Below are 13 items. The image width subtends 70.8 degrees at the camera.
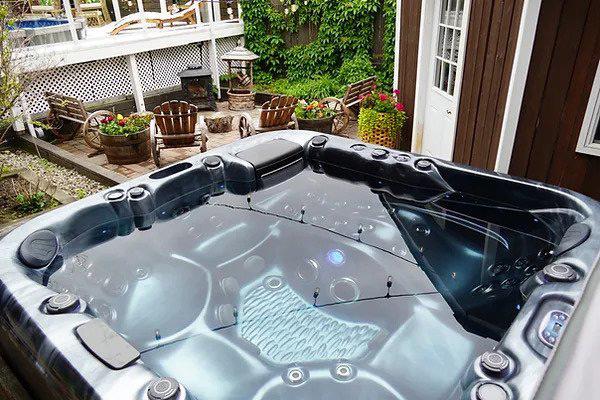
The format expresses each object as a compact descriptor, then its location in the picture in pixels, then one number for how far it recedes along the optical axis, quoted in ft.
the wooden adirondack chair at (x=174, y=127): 17.17
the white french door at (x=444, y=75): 13.89
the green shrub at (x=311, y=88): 26.55
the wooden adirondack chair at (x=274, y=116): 17.74
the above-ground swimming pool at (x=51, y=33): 22.53
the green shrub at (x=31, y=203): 13.74
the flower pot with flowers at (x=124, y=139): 17.47
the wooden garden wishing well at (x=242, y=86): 27.32
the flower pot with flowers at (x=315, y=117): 19.48
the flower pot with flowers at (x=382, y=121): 17.48
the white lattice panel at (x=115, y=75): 23.25
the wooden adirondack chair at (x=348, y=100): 20.11
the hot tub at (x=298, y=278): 5.83
